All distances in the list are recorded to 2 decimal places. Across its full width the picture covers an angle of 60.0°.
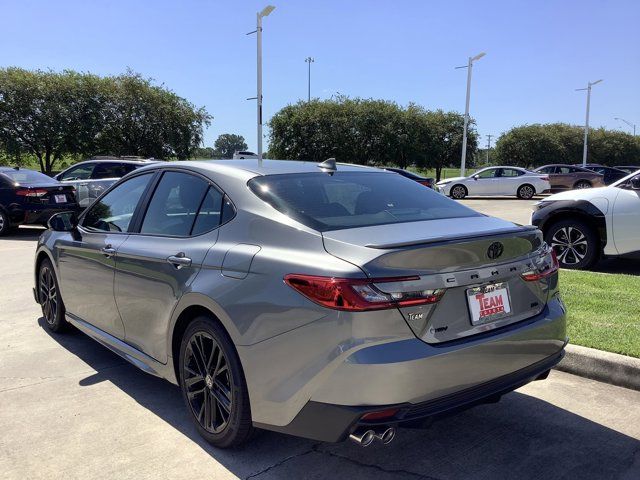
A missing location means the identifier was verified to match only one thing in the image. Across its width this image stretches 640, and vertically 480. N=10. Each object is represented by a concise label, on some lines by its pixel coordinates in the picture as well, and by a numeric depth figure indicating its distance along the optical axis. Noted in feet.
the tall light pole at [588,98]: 141.98
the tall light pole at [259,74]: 82.84
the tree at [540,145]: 156.35
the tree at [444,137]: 127.95
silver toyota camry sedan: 7.92
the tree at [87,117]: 96.38
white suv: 23.40
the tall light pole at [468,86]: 104.94
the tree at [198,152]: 120.67
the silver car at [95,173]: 46.04
